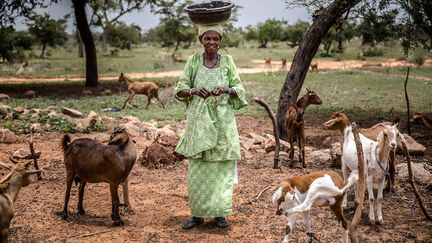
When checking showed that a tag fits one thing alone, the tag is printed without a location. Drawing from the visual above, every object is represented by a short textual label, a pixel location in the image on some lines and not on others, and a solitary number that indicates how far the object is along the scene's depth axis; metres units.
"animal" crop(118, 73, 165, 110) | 15.34
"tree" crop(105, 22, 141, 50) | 50.80
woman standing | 5.13
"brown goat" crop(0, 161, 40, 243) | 4.26
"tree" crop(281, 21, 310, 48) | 55.79
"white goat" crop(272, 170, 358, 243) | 4.27
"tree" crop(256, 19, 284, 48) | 66.69
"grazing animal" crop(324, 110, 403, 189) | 5.77
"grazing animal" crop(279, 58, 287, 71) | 30.76
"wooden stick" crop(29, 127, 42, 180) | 6.59
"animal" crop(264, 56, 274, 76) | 30.68
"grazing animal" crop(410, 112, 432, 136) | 8.58
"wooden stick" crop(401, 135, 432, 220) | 5.12
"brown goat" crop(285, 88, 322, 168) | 7.80
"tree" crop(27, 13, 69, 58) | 41.79
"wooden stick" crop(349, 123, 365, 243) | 4.21
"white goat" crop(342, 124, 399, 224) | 5.30
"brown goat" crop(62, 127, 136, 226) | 5.17
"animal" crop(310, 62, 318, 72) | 28.85
